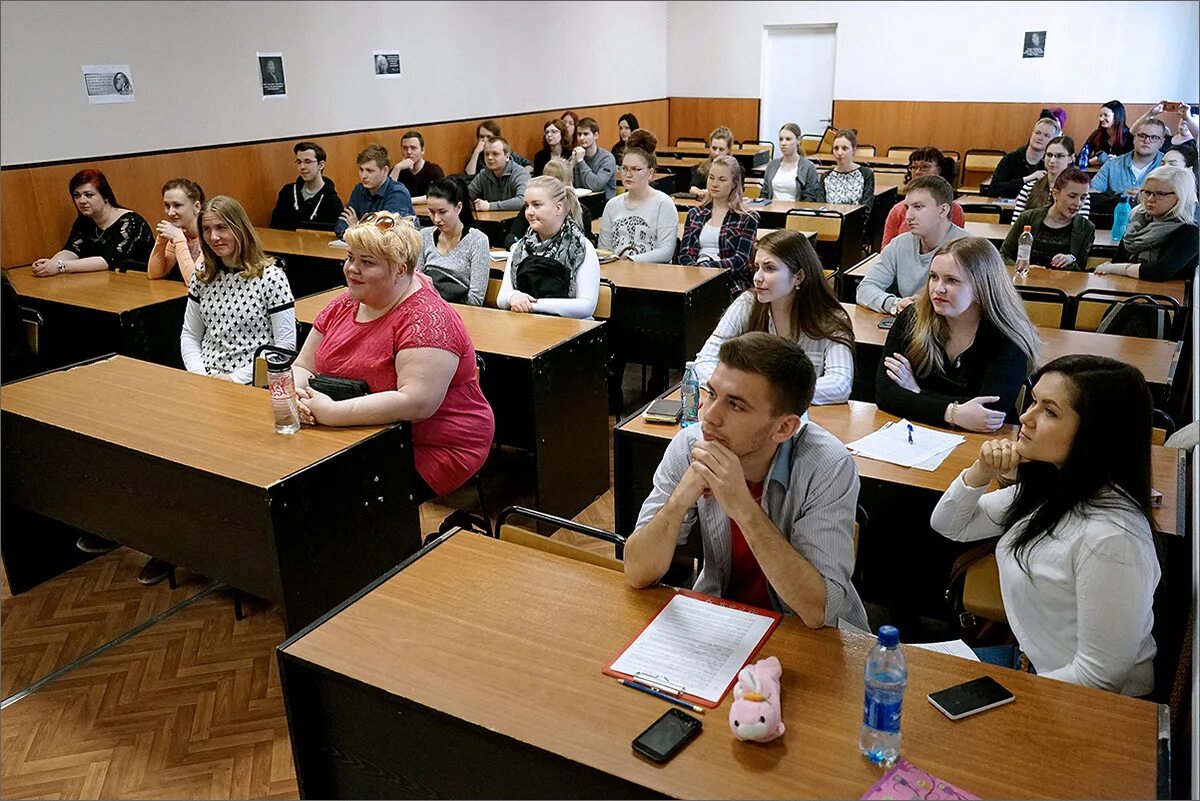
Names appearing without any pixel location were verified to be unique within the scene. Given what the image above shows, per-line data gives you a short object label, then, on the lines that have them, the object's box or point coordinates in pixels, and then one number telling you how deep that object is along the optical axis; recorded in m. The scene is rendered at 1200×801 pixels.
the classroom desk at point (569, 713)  1.44
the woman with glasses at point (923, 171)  5.09
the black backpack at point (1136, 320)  4.18
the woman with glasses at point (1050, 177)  5.52
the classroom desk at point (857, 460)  2.58
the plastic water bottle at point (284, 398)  2.71
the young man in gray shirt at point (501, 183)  7.50
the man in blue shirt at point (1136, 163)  7.20
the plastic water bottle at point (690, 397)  3.09
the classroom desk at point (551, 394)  3.68
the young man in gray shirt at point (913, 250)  4.19
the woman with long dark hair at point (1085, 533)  1.70
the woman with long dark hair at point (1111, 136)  9.52
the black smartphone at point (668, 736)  1.47
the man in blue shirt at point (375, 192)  6.36
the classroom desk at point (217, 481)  2.56
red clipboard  1.61
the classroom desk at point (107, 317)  4.56
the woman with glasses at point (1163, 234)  4.67
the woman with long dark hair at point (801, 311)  3.16
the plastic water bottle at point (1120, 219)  5.78
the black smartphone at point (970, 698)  1.55
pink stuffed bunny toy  1.49
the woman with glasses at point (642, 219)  5.48
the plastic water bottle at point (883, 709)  1.43
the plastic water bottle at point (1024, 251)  4.95
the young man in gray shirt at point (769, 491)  1.80
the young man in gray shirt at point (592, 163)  8.80
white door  12.09
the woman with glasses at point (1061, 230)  5.03
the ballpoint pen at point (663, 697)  1.59
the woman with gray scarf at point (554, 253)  4.21
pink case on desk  1.37
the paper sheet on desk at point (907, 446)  2.72
